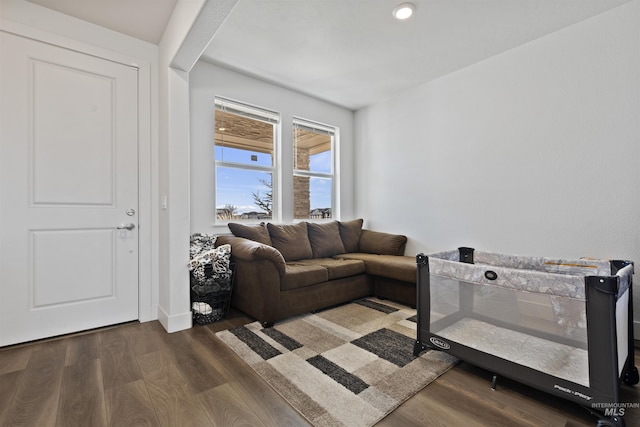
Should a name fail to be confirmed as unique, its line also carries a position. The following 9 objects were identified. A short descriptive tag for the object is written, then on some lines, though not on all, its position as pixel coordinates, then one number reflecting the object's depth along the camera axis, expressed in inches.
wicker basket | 100.4
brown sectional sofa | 98.7
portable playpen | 50.3
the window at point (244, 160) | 131.6
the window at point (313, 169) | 159.6
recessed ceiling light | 88.2
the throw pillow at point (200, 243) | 107.3
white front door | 83.4
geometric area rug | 58.0
